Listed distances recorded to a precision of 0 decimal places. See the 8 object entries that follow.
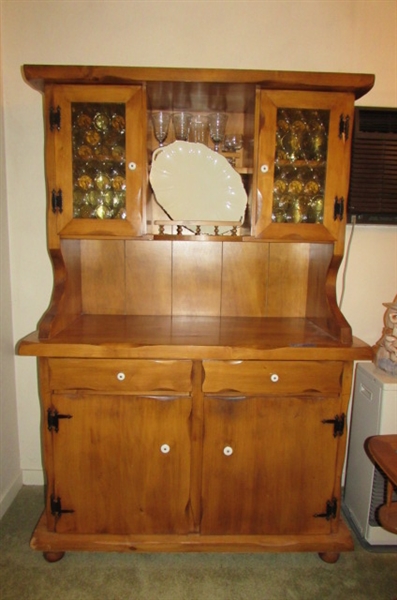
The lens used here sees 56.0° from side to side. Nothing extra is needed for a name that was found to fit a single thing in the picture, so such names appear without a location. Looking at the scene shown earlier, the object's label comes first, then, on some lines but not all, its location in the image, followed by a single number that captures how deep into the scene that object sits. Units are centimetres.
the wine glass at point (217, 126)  151
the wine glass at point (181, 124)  150
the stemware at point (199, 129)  151
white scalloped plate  151
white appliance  153
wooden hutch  135
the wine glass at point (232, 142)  159
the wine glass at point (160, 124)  151
